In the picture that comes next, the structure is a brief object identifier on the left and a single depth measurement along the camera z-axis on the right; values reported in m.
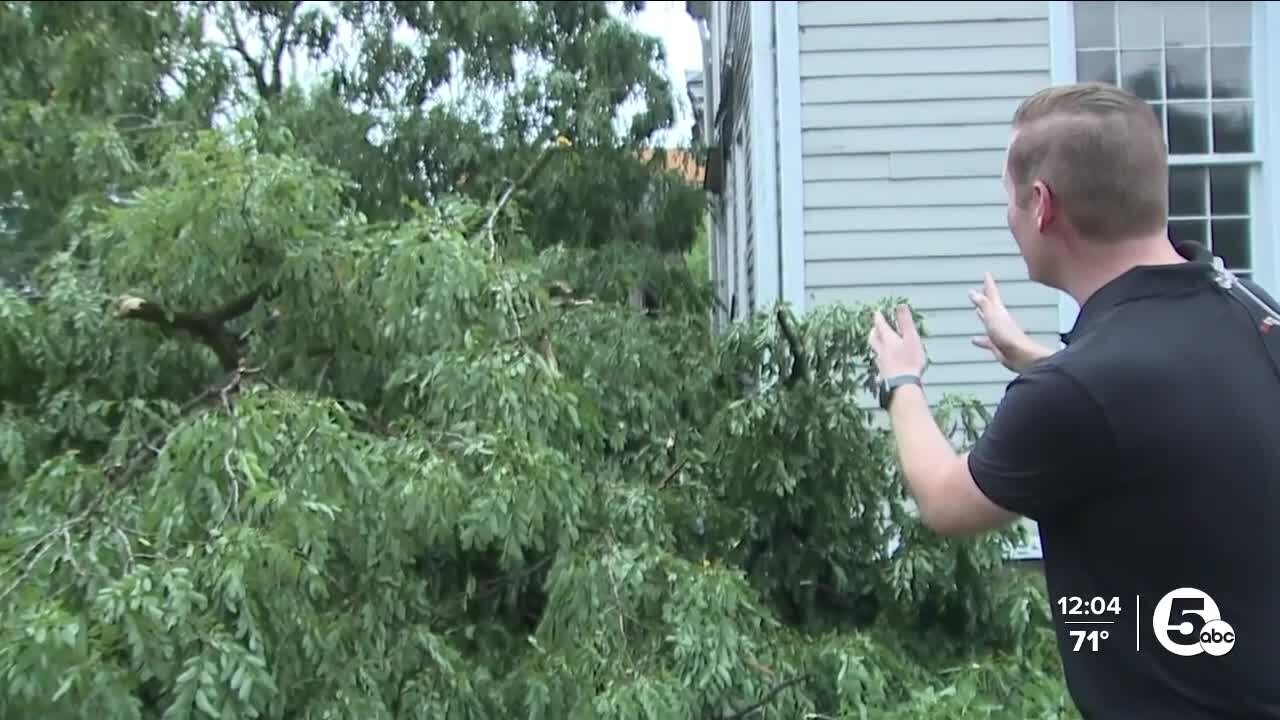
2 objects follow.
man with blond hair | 1.40
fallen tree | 3.46
